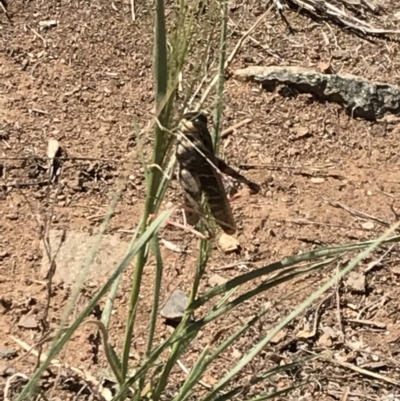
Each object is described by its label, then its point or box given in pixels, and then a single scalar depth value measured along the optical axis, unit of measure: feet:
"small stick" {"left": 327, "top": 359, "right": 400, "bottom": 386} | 7.34
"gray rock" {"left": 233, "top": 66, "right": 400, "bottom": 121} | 9.87
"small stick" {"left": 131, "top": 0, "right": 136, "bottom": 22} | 10.37
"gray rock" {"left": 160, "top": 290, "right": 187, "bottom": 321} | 7.45
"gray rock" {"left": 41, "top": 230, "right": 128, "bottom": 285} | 7.72
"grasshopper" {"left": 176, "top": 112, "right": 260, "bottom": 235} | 4.42
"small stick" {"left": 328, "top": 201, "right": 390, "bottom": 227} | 8.57
